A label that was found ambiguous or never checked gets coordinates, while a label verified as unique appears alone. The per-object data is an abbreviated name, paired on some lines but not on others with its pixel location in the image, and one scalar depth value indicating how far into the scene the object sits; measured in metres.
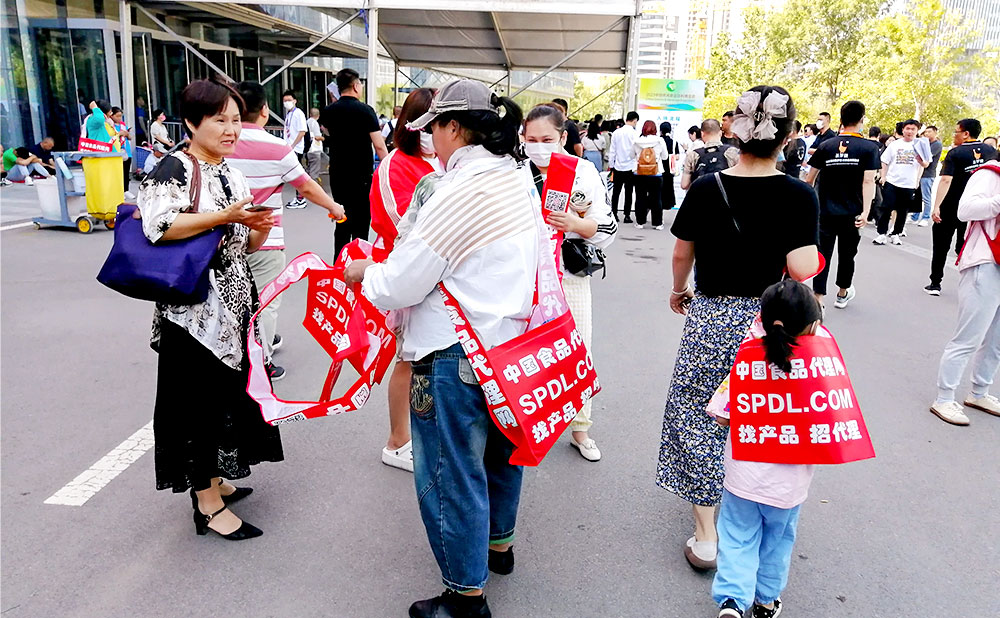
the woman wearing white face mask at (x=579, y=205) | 3.59
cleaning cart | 9.59
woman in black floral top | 2.75
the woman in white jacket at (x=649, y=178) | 11.84
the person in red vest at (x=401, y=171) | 3.20
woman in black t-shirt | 2.70
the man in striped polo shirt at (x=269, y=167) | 4.00
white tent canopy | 13.46
